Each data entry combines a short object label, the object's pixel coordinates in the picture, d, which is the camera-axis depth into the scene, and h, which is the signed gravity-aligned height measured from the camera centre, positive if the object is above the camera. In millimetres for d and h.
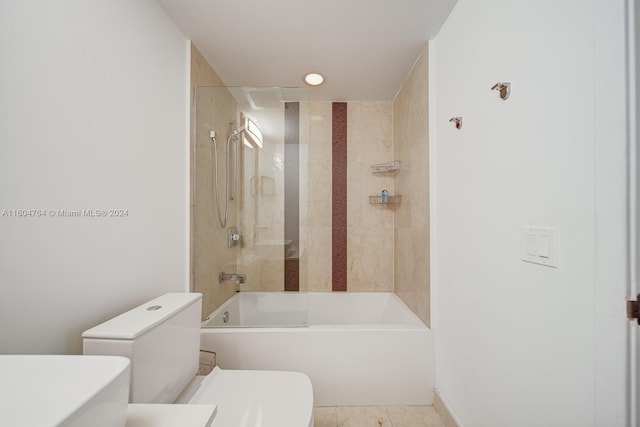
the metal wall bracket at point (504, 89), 1041 +476
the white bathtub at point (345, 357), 1711 -912
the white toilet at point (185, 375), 889 -636
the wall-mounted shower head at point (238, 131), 1954 +582
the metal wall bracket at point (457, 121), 1424 +479
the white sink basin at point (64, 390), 435 -322
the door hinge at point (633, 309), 652 -234
